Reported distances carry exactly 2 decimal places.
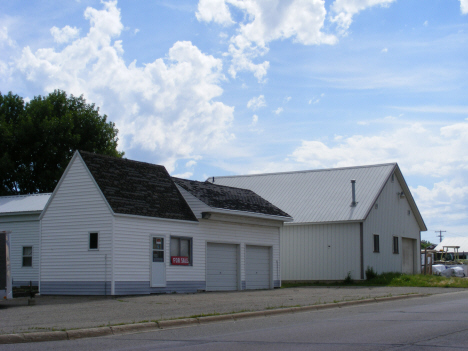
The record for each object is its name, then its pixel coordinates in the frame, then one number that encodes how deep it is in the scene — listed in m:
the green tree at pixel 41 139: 45.09
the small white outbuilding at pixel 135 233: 21.91
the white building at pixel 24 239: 27.73
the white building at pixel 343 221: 33.47
